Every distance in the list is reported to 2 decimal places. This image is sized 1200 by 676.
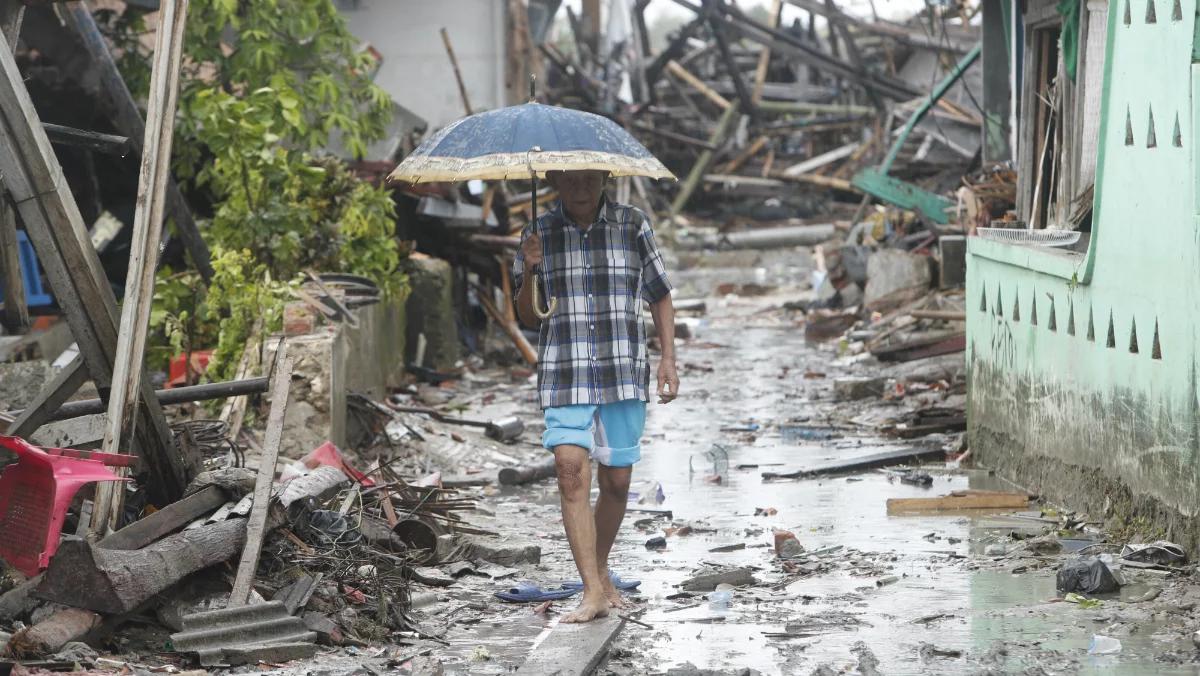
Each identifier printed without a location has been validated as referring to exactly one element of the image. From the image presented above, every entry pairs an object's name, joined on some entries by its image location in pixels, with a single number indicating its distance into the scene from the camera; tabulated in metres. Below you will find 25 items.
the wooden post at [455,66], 32.84
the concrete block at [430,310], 28.25
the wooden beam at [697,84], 65.56
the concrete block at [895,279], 33.12
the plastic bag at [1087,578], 11.62
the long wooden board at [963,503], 15.66
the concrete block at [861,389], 25.06
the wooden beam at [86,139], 12.23
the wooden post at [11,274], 12.73
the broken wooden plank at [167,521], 10.55
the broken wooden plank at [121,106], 19.47
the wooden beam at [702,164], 62.91
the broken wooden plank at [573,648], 9.86
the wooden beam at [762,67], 64.18
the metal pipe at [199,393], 11.87
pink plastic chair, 9.74
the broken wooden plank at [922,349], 26.48
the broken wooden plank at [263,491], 10.59
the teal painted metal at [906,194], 35.75
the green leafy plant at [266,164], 19.92
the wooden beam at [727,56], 57.62
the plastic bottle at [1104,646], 10.00
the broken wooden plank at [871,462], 18.45
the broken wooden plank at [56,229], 10.57
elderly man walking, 11.36
